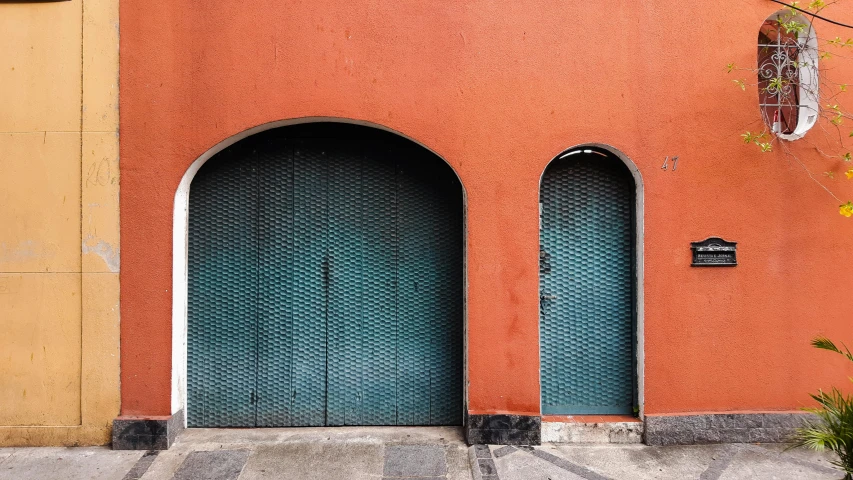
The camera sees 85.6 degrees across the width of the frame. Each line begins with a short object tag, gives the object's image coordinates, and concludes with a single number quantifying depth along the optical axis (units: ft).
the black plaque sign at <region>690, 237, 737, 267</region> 13.42
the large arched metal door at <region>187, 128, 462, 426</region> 14.42
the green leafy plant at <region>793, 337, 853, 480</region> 9.34
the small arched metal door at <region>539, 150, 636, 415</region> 14.24
